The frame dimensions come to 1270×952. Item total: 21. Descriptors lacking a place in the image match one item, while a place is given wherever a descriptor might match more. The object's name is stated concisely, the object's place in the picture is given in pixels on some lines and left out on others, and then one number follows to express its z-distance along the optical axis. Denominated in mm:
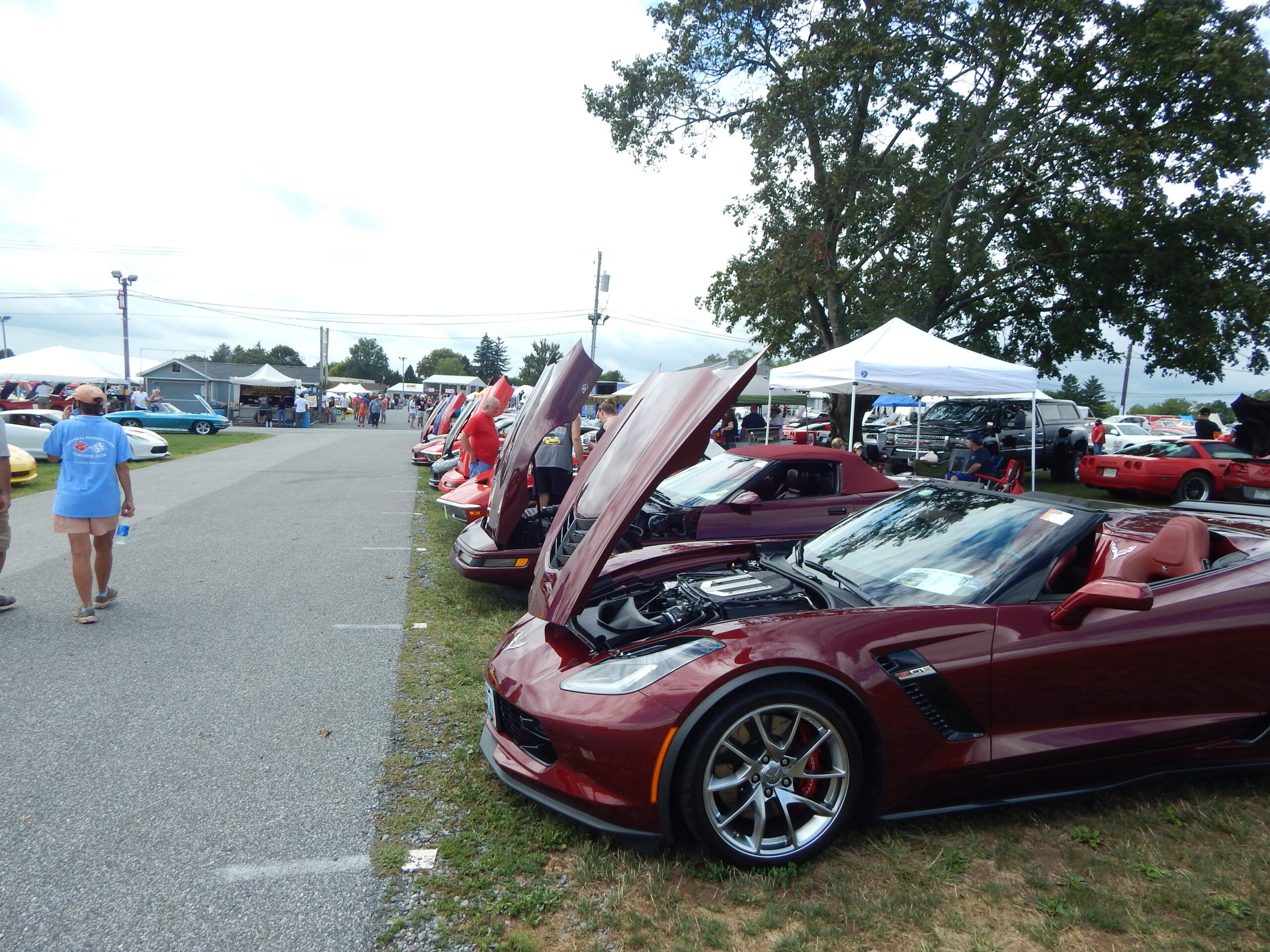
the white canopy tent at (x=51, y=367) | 30719
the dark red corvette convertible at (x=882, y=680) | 2652
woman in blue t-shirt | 5430
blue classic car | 28062
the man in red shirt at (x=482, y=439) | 9422
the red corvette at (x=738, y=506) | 6102
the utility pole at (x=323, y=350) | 43312
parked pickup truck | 18891
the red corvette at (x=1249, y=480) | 12602
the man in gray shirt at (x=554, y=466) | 7184
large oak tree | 16047
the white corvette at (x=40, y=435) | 16766
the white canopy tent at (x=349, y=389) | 71394
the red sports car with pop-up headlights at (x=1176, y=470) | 14344
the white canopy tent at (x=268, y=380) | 39438
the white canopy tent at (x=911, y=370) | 11398
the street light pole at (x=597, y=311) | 38969
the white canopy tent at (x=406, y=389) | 87725
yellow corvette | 13406
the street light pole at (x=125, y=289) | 38938
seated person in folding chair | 12750
